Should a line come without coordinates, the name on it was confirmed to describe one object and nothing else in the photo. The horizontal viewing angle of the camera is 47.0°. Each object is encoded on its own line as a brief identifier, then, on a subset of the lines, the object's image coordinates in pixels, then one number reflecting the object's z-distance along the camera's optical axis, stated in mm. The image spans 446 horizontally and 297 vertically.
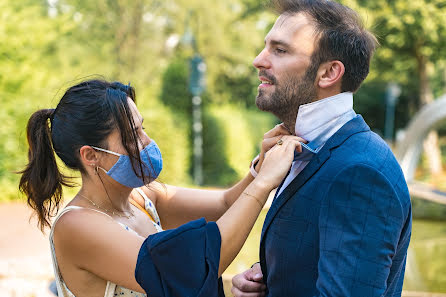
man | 1630
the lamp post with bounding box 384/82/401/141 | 31531
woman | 2064
